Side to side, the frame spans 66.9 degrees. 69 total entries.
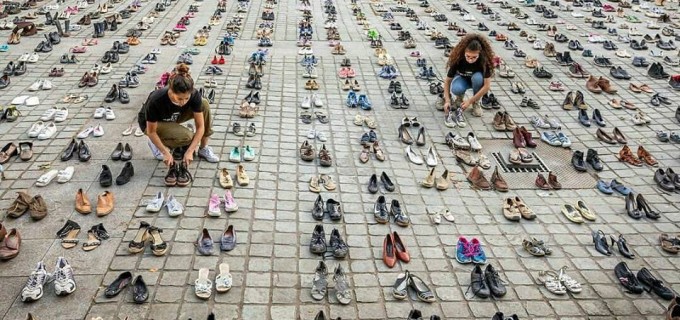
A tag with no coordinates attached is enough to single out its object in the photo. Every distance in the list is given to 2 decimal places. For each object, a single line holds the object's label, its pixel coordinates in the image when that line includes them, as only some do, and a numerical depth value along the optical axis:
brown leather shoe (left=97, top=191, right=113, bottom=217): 6.30
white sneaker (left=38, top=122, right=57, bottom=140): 8.08
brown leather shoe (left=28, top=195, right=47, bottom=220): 6.18
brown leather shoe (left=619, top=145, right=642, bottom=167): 8.16
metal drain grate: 7.96
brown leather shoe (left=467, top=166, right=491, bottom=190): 7.41
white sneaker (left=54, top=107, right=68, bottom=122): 8.66
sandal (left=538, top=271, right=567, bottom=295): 5.47
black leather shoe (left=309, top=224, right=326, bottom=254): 5.86
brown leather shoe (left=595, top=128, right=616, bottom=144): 8.83
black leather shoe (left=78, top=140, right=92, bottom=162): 7.50
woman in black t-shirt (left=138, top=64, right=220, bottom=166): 6.31
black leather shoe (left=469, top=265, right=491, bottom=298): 5.34
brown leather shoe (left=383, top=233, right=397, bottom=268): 5.76
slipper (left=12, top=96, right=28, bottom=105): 9.26
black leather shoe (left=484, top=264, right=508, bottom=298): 5.37
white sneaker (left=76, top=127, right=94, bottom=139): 8.16
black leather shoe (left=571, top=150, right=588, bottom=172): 7.93
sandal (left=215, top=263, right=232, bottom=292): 5.22
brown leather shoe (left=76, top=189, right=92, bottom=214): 6.33
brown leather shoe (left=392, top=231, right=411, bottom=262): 5.85
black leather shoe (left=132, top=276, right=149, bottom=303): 5.03
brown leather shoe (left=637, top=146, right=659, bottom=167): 8.20
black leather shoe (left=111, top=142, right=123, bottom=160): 7.58
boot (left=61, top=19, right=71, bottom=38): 13.11
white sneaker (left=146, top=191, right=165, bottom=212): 6.43
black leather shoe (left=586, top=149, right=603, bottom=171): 7.96
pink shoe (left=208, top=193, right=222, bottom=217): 6.40
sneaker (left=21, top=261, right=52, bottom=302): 4.93
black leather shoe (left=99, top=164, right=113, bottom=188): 6.91
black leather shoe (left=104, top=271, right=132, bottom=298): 5.07
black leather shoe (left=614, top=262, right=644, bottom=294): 5.49
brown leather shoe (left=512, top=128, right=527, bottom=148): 8.58
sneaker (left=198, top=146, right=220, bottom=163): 7.65
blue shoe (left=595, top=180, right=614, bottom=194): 7.40
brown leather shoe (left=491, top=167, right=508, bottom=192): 7.36
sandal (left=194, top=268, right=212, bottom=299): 5.13
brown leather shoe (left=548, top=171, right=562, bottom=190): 7.46
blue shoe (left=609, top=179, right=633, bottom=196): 7.38
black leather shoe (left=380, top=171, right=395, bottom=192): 7.24
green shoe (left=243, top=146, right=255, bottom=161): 7.80
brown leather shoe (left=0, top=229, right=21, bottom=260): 5.47
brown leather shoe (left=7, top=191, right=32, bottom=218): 6.18
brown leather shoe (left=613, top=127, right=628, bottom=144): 8.83
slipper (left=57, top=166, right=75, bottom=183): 6.98
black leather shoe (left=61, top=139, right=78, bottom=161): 7.52
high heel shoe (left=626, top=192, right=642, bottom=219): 6.84
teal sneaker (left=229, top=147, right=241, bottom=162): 7.72
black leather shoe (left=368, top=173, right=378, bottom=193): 7.17
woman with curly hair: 8.81
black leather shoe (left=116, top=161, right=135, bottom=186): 6.98
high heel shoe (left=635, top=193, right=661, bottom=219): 6.84
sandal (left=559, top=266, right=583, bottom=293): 5.49
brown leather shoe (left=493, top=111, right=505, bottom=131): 9.13
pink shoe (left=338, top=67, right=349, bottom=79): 11.27
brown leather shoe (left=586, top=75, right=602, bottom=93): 10.84
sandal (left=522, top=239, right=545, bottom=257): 6.03
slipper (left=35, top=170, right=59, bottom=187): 6.88
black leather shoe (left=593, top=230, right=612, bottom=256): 6.13
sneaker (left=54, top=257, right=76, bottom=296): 5.03
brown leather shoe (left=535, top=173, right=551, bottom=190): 7.47
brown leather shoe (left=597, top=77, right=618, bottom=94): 10.84
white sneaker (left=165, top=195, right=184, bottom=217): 6.38
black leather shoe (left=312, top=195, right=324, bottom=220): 6.51
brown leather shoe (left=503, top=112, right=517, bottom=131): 9.16
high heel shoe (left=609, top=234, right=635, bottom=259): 6.08
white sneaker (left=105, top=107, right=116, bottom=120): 8.80
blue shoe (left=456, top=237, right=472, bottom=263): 5.91
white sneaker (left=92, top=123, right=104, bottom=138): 8.23
